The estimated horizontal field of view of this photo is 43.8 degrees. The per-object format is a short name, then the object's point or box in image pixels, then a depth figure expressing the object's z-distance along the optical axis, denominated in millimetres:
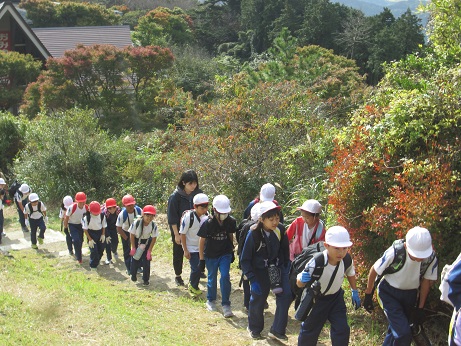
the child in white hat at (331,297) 5543
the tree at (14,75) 25766
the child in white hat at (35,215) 12316
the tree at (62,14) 42219
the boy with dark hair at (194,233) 7961
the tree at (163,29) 38219
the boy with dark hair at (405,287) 5461
